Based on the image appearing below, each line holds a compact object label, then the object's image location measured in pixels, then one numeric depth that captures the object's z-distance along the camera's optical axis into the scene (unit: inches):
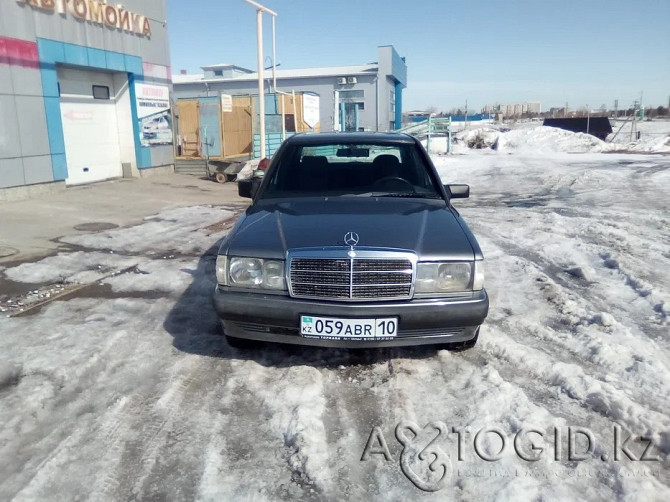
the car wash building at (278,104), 674.8
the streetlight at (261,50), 596.4
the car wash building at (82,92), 425.1
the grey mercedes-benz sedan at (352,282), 133.7
